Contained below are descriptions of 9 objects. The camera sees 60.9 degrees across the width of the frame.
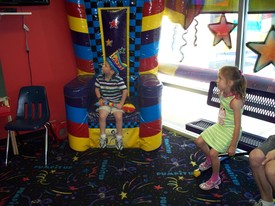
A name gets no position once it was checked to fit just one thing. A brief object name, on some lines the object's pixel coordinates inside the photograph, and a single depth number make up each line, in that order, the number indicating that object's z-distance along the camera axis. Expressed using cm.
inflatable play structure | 231
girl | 175
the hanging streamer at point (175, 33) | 273
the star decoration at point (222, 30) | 227
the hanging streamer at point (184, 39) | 265
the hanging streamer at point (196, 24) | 252
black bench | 190
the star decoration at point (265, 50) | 200
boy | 231
